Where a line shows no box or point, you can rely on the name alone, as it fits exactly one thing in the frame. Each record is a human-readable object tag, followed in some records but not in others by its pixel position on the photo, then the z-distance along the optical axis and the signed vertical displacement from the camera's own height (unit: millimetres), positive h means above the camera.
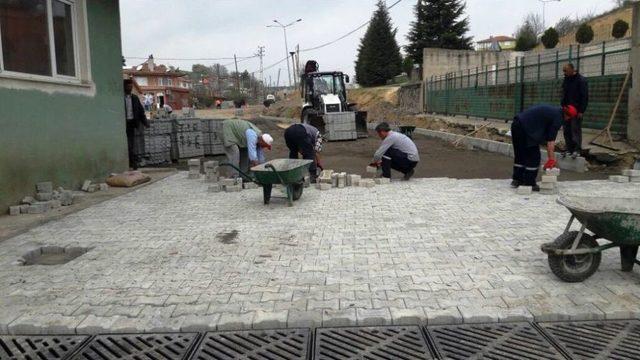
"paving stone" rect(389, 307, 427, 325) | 3633 -1394
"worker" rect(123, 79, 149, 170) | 11461 -59
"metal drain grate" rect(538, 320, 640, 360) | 3176 -1437
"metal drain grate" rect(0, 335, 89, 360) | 3287 -1428
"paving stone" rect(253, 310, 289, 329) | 3609 -1387
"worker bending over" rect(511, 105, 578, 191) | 7695 -388
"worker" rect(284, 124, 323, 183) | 8886 -391
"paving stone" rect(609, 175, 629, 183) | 8805 -1151
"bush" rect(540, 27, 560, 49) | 39844 +5500
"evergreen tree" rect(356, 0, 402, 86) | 52938 +5868
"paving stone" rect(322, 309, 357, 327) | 3627 -1395
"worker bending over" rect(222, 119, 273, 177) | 8898 -401
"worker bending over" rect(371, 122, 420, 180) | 9312 -700
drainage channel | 3229 -1441
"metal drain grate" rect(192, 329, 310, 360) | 3268 -1448
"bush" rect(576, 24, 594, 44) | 37438 +5368
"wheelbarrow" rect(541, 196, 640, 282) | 3867 -973
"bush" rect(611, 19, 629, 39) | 34250 +5244
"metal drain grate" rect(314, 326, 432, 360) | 3234 -1446
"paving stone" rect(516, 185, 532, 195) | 7932 -1173
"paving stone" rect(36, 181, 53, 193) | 7762 -948
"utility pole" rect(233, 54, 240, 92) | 75625 +5503
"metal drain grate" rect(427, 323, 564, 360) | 3193 -1442
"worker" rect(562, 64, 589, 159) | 10062 +180
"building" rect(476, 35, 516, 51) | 82625 +12337
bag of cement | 9562 -1070
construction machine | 19125 +353
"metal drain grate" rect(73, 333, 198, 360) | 3268 -1436
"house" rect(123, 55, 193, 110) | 70438 +6697
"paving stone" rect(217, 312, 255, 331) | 3598 -1391
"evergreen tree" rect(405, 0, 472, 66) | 44562 +7509
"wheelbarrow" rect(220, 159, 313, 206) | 7094 -789
